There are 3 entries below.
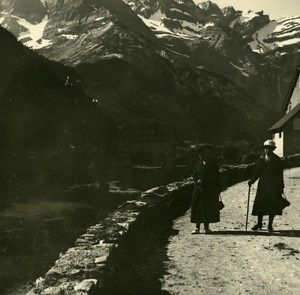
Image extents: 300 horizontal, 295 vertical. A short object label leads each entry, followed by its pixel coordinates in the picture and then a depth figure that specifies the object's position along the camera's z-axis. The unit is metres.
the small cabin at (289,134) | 44.76
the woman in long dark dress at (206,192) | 10.64
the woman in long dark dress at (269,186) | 10.52
